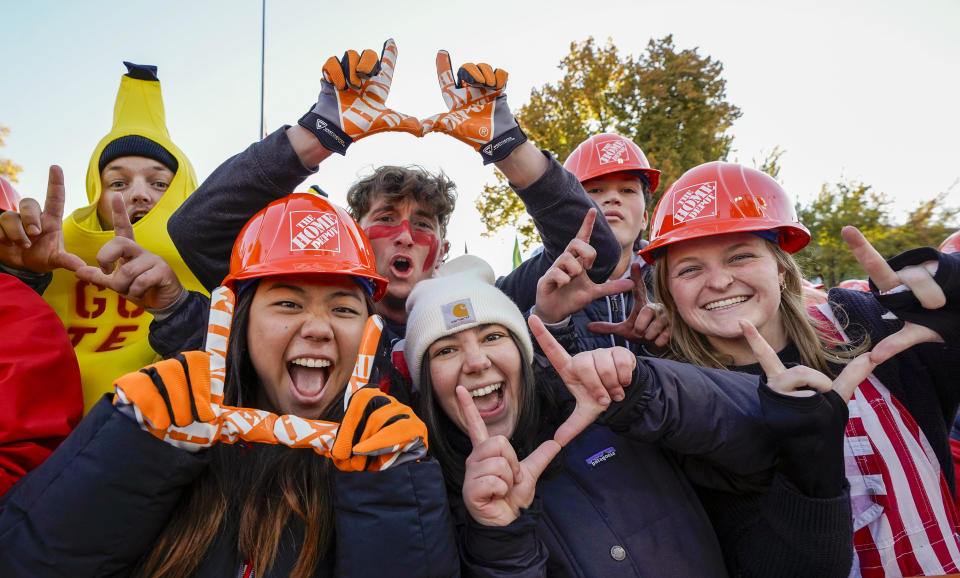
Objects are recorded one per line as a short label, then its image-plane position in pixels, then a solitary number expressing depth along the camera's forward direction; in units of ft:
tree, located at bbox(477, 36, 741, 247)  56.44
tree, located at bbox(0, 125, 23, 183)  38.81
